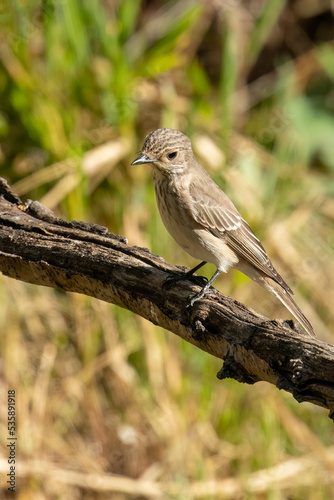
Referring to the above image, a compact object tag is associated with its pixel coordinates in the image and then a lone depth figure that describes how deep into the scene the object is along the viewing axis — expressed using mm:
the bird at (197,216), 7789
